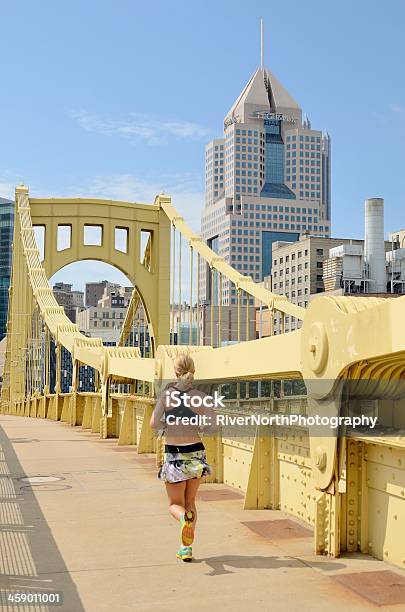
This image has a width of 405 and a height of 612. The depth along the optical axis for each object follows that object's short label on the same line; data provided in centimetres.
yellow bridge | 501
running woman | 554
